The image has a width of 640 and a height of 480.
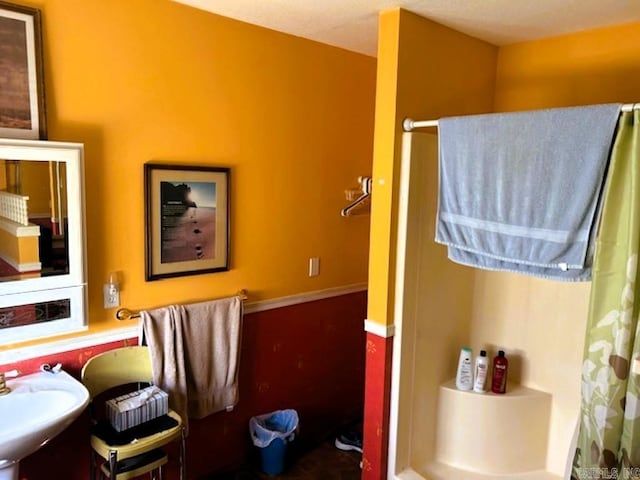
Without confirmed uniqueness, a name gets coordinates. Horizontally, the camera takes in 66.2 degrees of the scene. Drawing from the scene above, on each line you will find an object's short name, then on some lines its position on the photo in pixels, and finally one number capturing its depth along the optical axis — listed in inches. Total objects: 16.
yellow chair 73.3
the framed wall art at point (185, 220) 84.7
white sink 60.3
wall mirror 68.7
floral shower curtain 61.9
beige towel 85.8
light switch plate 109.5
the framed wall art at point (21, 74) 67.6
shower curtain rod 78.9
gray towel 66.2
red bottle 94.1
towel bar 82.9
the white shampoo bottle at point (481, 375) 93.7
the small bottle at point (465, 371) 94.4
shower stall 87.4
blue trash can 99.3
